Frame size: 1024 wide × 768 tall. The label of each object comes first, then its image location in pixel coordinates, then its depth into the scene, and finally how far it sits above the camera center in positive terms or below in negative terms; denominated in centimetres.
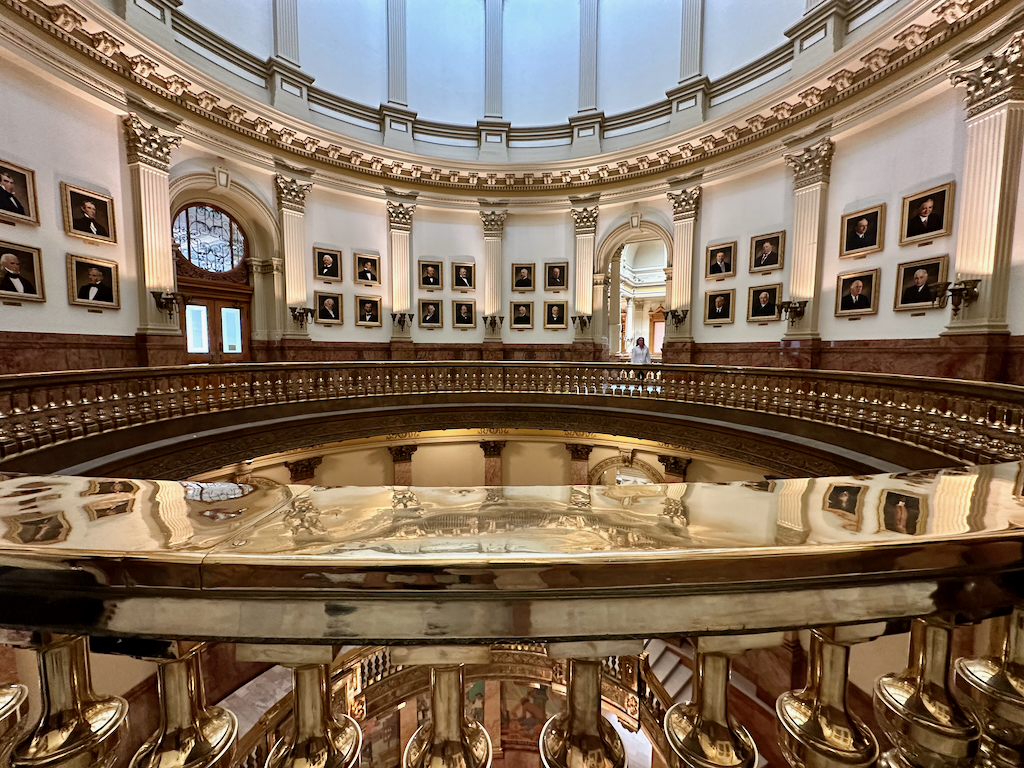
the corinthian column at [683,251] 1320 +301
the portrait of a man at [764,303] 1145 +129
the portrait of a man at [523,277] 1558 +259
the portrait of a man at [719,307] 1241 +130
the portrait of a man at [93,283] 869 +133
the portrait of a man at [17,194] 774 +272
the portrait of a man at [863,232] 953 +264
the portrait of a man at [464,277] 1541 +255
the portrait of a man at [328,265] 1343 +259
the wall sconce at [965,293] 775 +107
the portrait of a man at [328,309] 1344 +126
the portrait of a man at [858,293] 959 +132
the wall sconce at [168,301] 990 +108
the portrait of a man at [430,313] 1513 +129
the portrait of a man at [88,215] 865 +268
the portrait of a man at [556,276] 1533 +258
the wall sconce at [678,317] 1334 +107
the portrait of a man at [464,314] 1552 +130
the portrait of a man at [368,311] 1420 +129
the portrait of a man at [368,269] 1415 +261
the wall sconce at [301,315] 1282 +102
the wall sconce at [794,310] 1071 +104
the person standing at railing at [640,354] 1122 -3
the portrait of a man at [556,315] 1540 +127
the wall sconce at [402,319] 1467 +104
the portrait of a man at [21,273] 773 +133
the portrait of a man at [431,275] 1515 +256
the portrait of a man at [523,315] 1564 +128
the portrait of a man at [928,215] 838 +267
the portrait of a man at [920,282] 847 +139
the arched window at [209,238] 1180 +304
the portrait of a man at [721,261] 1240 +258
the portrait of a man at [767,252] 1144 +260
